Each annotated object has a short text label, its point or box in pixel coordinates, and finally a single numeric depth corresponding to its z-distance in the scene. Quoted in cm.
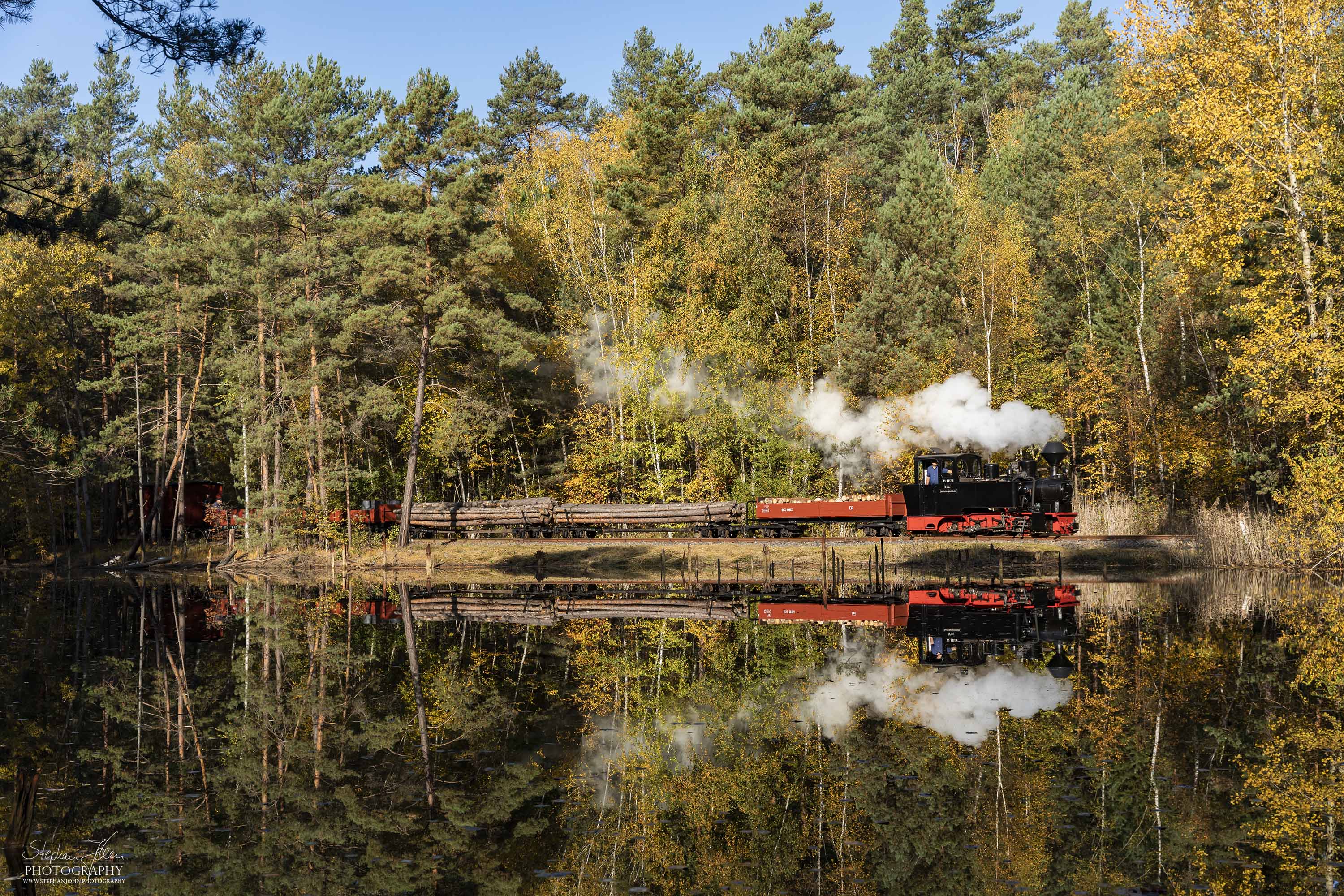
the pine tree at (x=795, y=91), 4491
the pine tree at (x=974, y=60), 6419
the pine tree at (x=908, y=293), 3794
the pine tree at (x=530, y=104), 5878
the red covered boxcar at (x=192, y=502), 4766
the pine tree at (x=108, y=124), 5128
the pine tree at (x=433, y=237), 3588
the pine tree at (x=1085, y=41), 6412
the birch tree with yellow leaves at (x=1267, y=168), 2406
